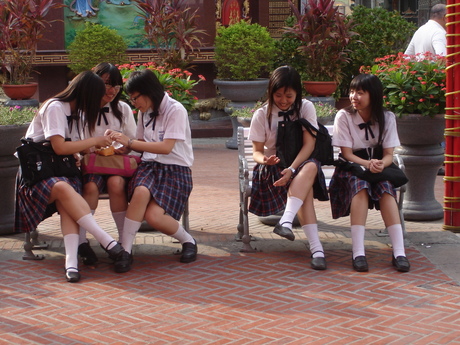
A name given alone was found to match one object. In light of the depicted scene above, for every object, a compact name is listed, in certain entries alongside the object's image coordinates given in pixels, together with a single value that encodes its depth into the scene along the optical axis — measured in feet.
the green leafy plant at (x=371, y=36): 43.19
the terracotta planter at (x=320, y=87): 39.37
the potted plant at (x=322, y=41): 38.78
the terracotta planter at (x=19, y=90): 41.96
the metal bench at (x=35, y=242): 19.67
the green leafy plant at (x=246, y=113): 25.69
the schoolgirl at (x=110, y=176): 19.22
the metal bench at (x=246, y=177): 20.22
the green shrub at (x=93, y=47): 44.80
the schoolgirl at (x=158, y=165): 18.92
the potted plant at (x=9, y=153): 20.92
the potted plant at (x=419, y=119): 22.35
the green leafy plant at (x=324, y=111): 24.75
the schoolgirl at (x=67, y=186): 18.30
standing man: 29.96
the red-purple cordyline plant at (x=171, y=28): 41.57
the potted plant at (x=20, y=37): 41.75
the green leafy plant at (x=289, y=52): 41.16
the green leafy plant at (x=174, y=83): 32.14
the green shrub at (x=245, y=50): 40.75
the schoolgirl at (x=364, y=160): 18.88
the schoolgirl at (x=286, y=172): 18.98
